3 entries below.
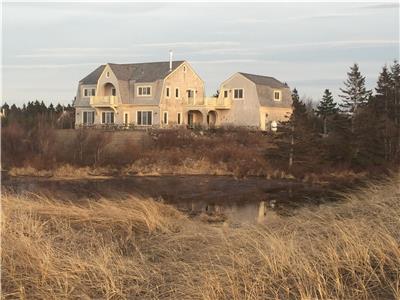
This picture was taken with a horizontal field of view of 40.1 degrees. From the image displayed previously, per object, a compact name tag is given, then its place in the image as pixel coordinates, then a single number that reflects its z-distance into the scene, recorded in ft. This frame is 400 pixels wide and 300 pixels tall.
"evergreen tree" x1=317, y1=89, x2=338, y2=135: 204.44
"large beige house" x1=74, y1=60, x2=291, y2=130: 179.01
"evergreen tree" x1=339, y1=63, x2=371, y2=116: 165.78
